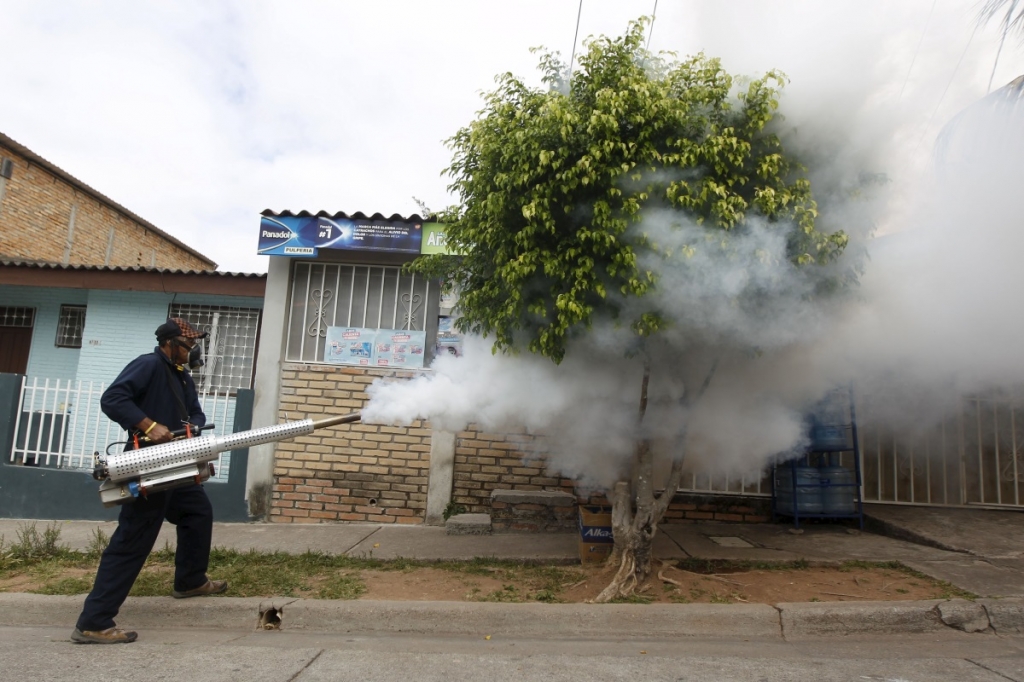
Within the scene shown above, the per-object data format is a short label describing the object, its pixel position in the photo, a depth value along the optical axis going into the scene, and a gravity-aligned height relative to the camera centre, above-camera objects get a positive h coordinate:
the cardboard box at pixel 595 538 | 4.97 -0.70
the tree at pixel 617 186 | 3.85 +1.60
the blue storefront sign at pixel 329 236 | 6.72 +2.05
